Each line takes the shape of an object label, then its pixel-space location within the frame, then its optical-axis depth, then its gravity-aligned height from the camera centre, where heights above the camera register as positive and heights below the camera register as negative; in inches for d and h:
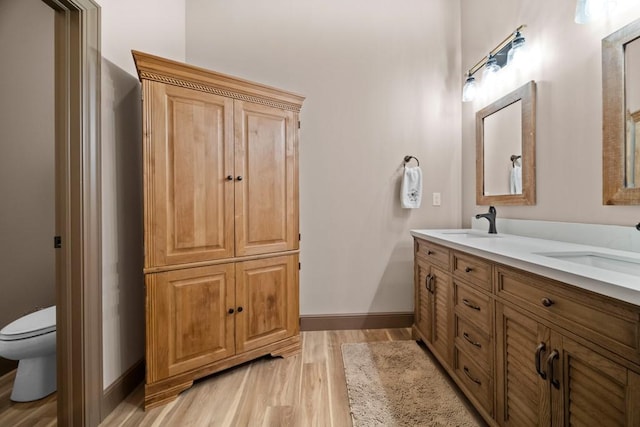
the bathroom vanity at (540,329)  28.6 -16.1
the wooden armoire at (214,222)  59.6 -2.1
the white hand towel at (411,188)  91.6 +7.7
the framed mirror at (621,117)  45.7 +15.7
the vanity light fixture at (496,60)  68.5 +40.2
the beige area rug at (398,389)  54.6 -39.6
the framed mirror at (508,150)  67.2 +16.5
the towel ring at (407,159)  94.4 +17.6
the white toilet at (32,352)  57.4 -28.7
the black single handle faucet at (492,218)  75.3 -1.9
